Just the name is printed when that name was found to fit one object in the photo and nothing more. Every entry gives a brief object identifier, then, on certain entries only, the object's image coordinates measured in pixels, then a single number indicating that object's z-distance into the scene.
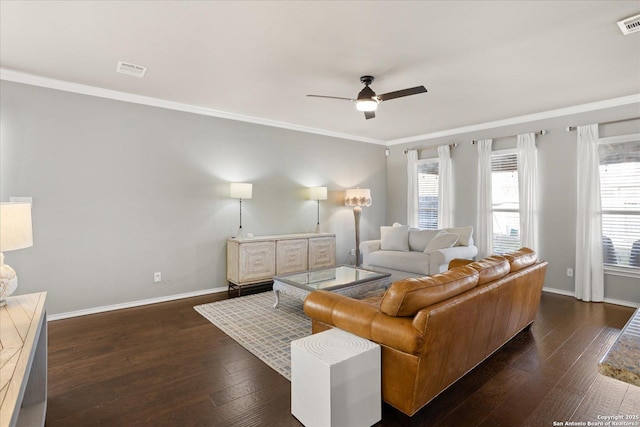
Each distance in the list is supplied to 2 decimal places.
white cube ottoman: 1.73
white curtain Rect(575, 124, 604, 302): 4.41
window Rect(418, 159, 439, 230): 6.41
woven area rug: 2.83
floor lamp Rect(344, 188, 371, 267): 6.21
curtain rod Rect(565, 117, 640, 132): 4.20
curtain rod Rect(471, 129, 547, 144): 4.97
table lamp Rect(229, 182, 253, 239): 4.75
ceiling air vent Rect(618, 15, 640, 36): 2.44
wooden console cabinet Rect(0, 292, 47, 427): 0.99
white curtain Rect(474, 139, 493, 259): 5.49
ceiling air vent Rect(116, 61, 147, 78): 3.23
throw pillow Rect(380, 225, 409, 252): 5.33
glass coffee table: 3.53
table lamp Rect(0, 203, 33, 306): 1.68
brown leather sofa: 1.83
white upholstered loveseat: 4.64
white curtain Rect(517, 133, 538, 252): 5.01
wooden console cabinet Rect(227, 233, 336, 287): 4.63
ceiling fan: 3.26
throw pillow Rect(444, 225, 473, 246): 5.07
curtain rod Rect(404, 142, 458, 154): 6.02
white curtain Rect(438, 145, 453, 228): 6.07
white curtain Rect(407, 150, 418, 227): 6.68
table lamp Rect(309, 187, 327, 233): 5.71
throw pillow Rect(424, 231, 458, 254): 4.78
